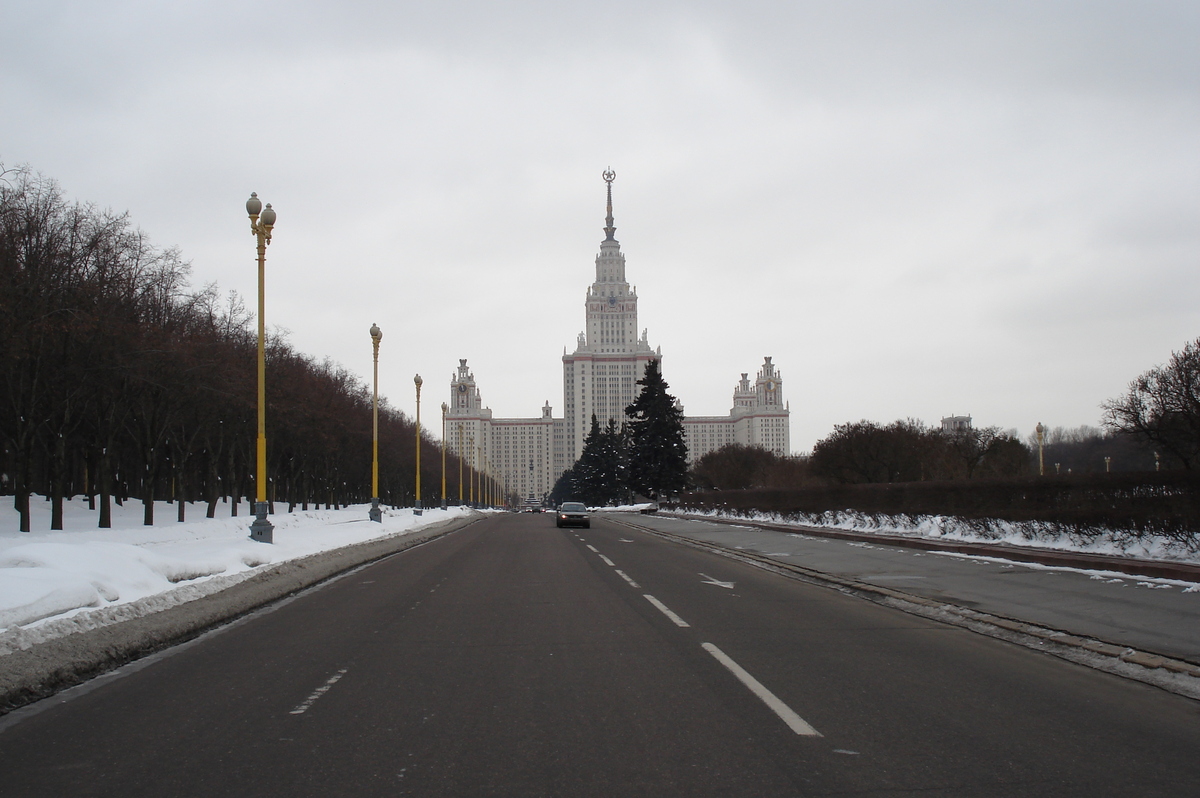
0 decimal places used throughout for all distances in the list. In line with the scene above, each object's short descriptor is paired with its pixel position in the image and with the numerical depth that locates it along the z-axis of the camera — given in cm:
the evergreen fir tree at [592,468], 12306
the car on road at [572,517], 4609
